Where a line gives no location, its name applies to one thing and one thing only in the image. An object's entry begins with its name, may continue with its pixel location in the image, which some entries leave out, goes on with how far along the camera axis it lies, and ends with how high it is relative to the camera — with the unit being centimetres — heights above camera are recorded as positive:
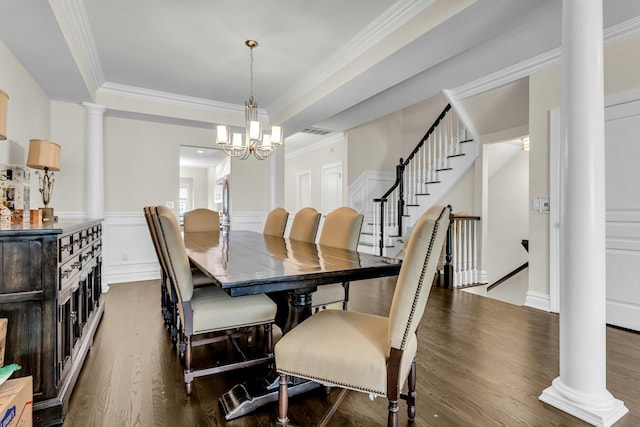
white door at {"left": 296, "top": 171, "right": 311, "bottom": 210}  869 +67
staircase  513 +57
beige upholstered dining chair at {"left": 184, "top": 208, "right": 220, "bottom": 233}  389 -8
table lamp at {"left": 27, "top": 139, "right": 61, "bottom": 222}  252 +44
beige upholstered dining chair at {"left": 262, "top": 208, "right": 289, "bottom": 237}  340 -9
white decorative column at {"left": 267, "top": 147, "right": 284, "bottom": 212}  550 +64
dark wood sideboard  146 -44
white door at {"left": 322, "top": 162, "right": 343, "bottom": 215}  741 +64
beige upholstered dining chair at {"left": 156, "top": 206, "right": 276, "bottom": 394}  164 -51
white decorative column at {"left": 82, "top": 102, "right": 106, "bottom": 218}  410 +69
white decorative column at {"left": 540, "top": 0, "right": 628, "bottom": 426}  162 -4
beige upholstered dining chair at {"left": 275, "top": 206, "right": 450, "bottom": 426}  113 -50
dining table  143 -28
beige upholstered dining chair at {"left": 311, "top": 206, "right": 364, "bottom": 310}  236 -18
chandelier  331 +82
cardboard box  113 -70
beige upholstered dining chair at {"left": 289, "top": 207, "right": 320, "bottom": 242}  292 -11
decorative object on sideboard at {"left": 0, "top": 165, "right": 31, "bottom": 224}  210 +16
